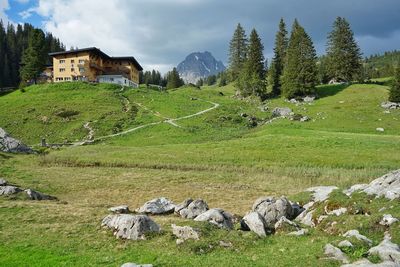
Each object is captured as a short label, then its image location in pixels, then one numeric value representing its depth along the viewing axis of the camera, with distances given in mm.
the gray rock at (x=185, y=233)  20078
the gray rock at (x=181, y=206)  28031
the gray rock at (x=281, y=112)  85800
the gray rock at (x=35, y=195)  31181
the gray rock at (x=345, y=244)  17125
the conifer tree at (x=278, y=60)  107269
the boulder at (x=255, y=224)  21125
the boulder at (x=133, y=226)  20797
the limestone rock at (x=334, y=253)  16236
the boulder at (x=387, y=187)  23234
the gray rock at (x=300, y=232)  20319
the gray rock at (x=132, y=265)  15992
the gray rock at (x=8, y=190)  30806
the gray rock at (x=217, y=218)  22778
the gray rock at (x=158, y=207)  28203
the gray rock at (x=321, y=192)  27772
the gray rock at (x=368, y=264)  14789
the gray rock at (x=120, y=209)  27159
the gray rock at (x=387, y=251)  15566
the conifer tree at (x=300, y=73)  96250
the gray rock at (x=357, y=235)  17856
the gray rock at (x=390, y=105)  84900
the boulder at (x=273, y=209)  24177
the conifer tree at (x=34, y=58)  124625
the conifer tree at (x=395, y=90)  85500
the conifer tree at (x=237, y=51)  130375
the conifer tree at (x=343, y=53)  109875
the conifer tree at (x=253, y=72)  104506
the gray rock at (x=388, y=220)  19531
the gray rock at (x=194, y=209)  26459
